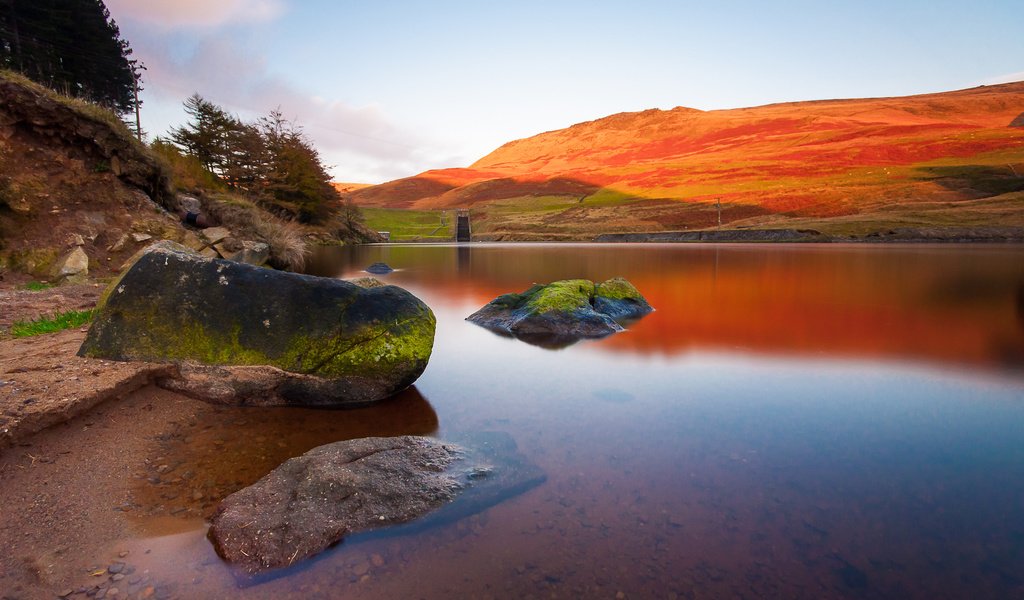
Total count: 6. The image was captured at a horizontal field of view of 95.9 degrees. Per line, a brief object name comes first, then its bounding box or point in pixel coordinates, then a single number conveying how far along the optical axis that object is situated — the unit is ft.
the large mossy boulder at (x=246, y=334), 18.85
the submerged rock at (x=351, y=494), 10.79
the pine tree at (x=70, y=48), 115.24
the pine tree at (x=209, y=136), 118.52
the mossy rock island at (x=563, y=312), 36.86
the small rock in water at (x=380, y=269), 90.33
